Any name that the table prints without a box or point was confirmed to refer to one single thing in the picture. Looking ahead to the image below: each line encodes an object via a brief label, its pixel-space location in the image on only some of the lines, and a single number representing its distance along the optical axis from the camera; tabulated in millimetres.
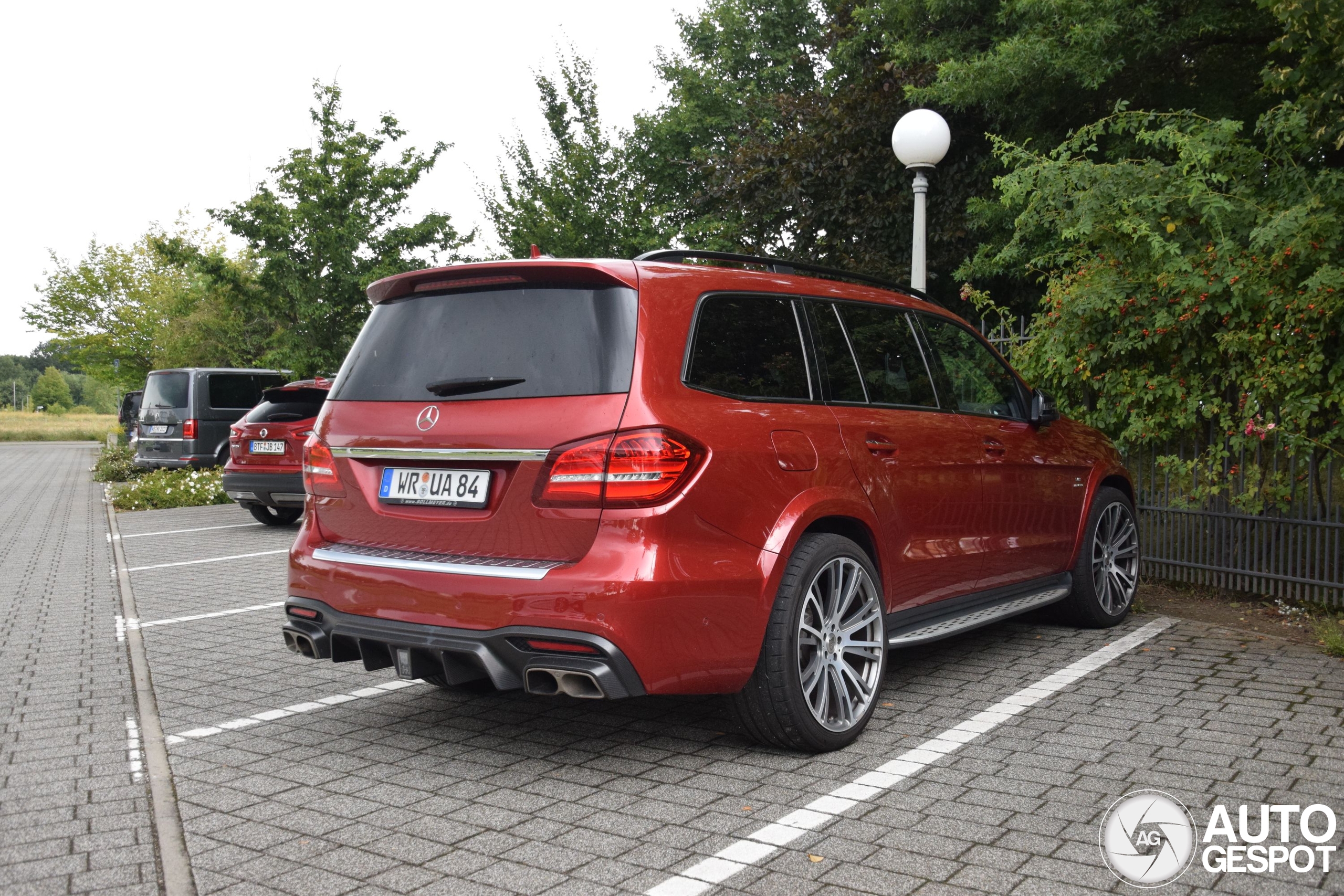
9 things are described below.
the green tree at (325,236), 19859
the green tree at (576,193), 20031
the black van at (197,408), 17438
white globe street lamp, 8617
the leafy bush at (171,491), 16047
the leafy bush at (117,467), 21766
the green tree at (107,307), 37469
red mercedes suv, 3709
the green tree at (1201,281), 7098
